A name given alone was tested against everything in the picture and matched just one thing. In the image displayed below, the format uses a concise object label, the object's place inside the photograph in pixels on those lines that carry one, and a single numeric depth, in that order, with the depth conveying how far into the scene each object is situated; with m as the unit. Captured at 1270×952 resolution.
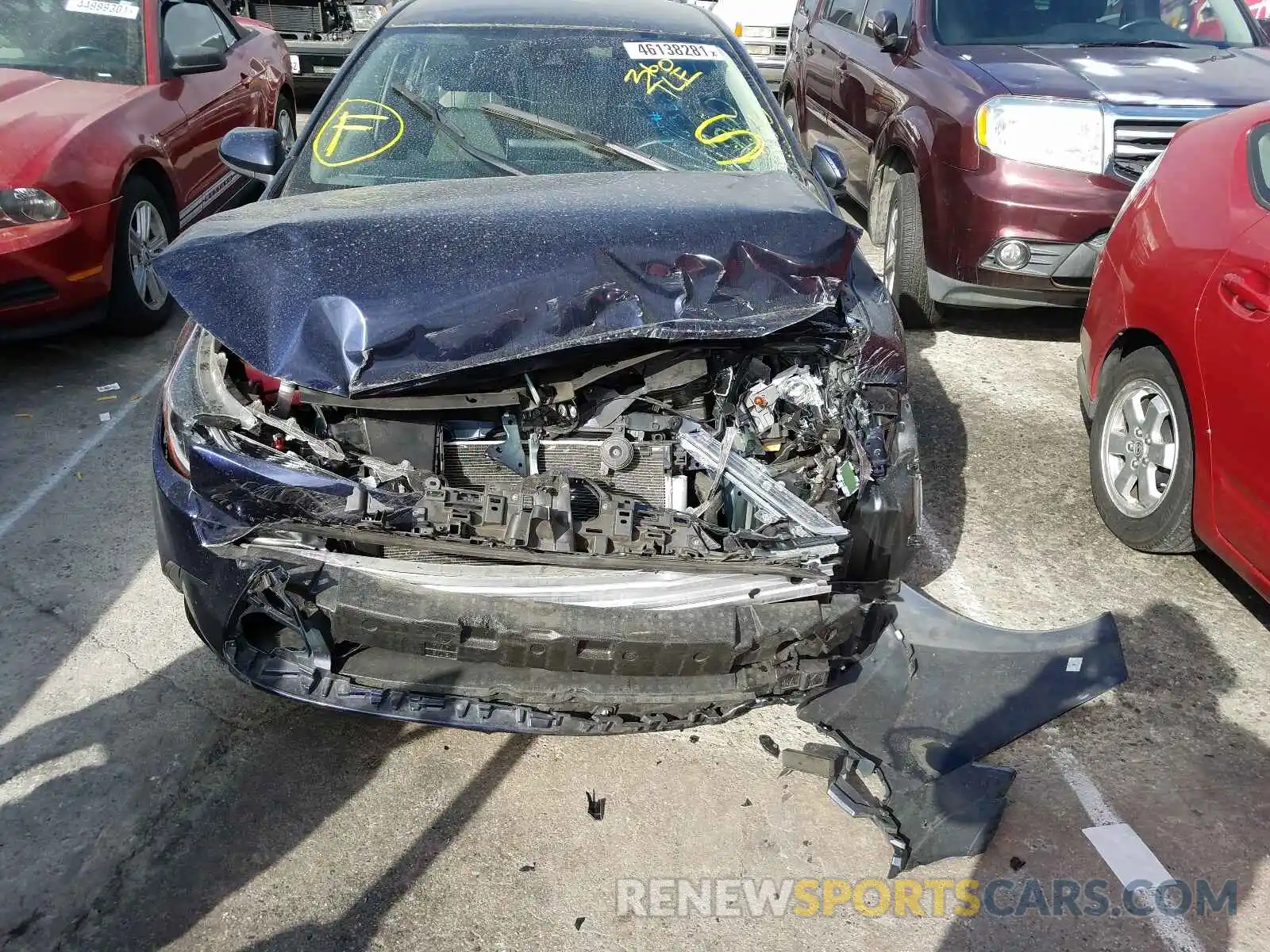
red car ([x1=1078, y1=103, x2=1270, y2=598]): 2.99
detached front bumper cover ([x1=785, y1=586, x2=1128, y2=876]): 2.50
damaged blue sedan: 2.27
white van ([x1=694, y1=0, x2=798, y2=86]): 10.09
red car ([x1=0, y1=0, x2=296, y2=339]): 4.58
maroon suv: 4.75
